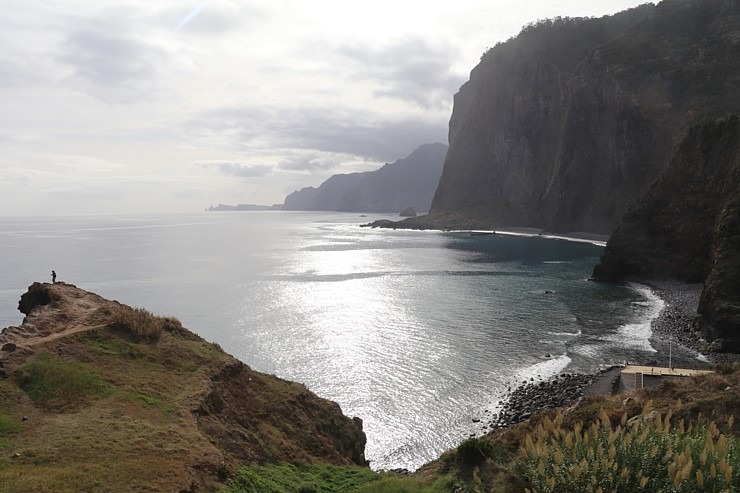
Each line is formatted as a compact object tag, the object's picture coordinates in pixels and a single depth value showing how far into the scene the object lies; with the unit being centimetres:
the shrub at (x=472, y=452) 1719
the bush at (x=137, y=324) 2391
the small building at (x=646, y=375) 3796
